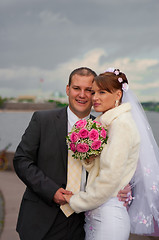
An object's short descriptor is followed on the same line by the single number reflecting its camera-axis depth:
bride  2.50
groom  3.05
